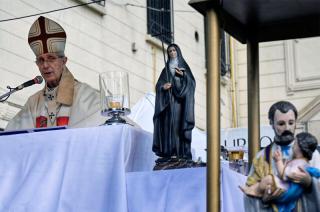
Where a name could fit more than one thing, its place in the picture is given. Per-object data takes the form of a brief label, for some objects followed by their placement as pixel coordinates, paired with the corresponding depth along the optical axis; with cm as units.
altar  539
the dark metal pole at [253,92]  564
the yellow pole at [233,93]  2019
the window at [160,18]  1565
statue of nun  611
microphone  652
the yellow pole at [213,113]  463
